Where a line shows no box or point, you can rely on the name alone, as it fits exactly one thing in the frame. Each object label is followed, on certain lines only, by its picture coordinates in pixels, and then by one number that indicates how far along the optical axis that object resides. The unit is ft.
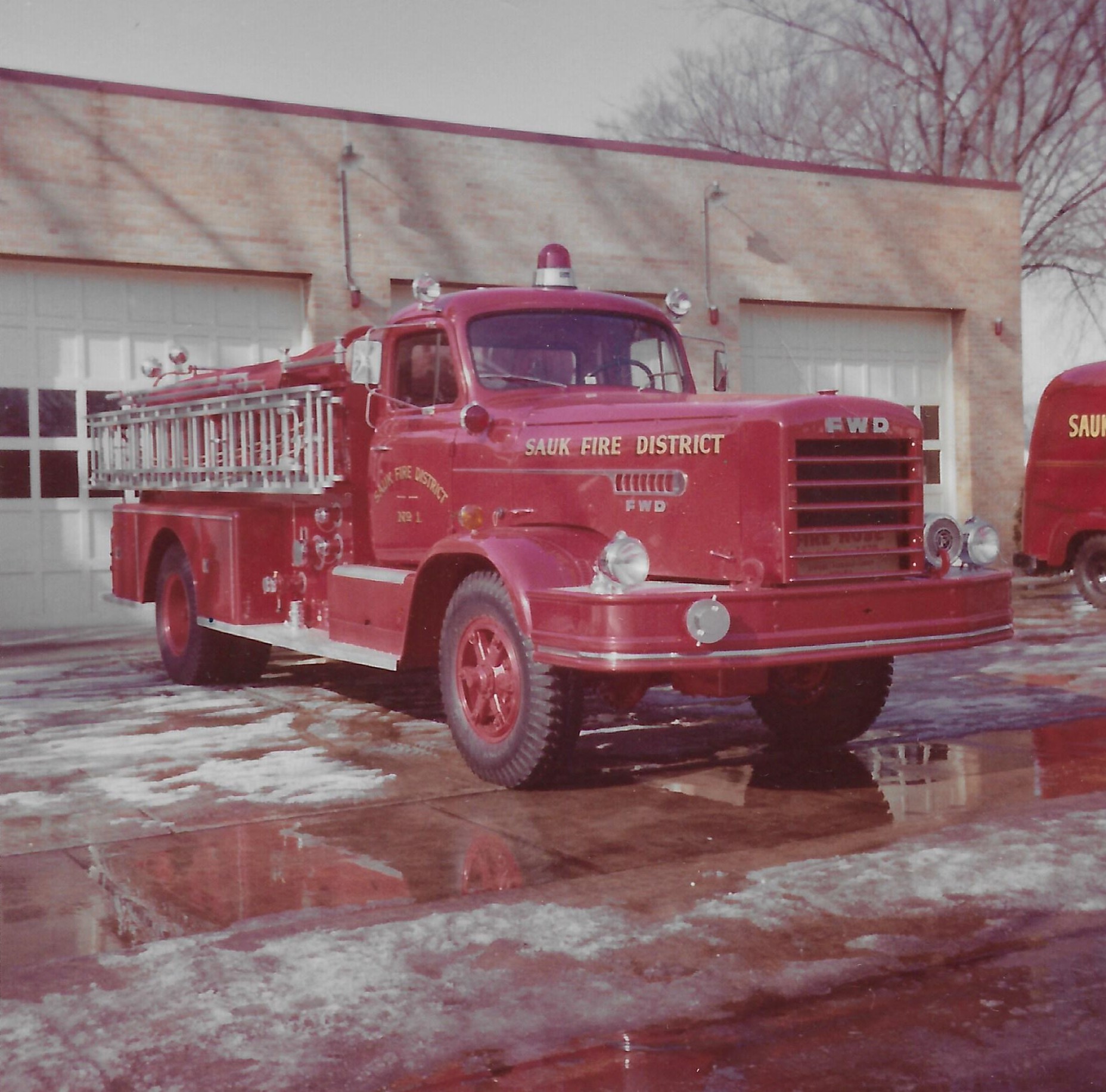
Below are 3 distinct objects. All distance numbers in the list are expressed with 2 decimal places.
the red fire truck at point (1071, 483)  45.78
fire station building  45.14
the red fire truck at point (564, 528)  19.76
